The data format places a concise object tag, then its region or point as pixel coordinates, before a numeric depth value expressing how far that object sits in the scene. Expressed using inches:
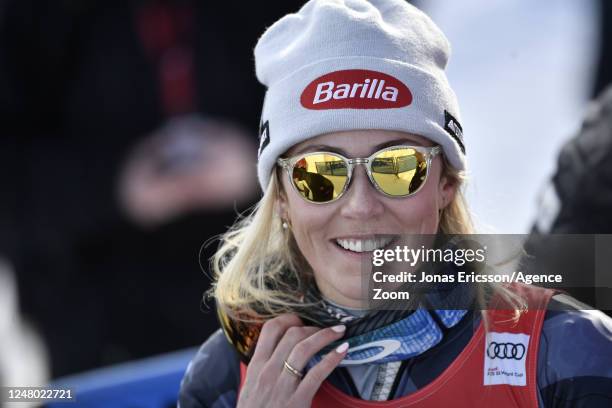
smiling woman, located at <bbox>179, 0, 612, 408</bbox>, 143.6
